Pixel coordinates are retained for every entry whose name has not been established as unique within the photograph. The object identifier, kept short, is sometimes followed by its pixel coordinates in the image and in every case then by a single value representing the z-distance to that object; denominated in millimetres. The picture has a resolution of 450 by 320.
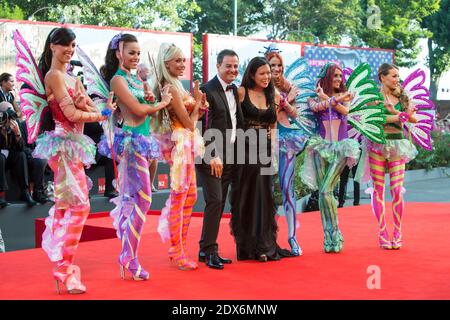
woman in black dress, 5633
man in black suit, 5406
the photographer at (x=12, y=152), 7969
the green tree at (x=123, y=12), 26766
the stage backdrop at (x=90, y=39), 10055
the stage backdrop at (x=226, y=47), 13227
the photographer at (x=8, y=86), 8473
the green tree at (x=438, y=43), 36688
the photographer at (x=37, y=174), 8344
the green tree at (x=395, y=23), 32281
